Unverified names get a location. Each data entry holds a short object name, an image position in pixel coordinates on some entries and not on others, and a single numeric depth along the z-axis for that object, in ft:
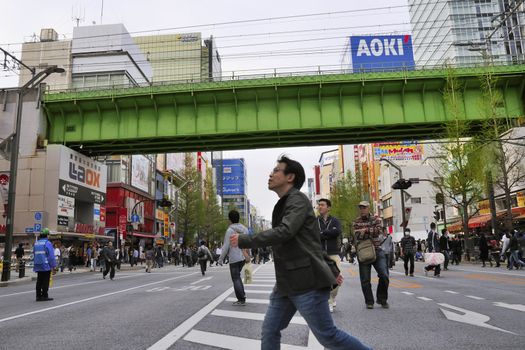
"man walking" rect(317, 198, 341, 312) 23.16
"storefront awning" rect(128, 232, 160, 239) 155.35
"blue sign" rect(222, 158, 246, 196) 465.47
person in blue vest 33.47
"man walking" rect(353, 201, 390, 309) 23.72
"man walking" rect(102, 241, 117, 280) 60.49
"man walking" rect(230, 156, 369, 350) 9.80
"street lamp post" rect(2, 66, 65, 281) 57.36
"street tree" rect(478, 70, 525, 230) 79.77
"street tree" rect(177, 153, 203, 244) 163.32
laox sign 100.01
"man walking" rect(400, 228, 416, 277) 50.39
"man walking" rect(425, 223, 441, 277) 53.01
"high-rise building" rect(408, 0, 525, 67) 233.76
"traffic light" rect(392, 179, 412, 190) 79.49
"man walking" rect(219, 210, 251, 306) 26.63
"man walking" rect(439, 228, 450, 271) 55.72
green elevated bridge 81.87
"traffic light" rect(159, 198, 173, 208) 107.59
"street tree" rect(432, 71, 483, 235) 81.15
